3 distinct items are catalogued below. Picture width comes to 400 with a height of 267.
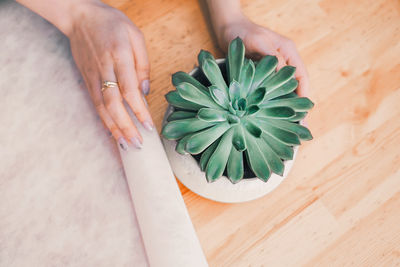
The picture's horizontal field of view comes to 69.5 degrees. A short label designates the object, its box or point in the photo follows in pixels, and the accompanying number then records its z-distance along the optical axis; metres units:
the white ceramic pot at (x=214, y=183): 0.42
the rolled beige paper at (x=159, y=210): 0.43
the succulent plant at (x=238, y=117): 0.36
